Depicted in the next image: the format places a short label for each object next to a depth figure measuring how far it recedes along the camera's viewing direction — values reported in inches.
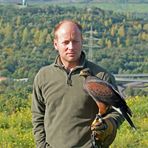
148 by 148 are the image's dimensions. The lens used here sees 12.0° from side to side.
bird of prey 152.3
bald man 160.7
